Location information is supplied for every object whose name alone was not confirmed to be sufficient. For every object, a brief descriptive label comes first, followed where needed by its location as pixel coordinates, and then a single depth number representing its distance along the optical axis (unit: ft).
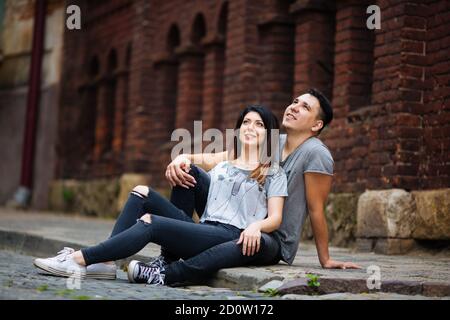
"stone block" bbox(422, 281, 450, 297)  29.43
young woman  31.05
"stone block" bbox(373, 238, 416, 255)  45.97
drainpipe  96.39
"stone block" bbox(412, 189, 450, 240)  44.43
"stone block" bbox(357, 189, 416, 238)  46.10
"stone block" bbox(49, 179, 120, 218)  84.24
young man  31.74
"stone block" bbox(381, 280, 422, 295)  29.47
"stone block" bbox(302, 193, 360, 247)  51.41
